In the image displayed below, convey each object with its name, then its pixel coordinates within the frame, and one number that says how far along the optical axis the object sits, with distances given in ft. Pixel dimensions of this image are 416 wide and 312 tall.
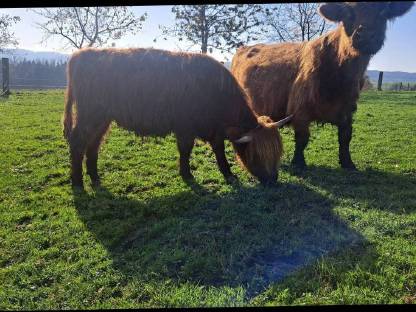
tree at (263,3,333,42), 55.29
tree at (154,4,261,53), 50.08
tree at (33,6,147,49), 70.95
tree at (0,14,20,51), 88.79
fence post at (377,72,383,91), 99.87
